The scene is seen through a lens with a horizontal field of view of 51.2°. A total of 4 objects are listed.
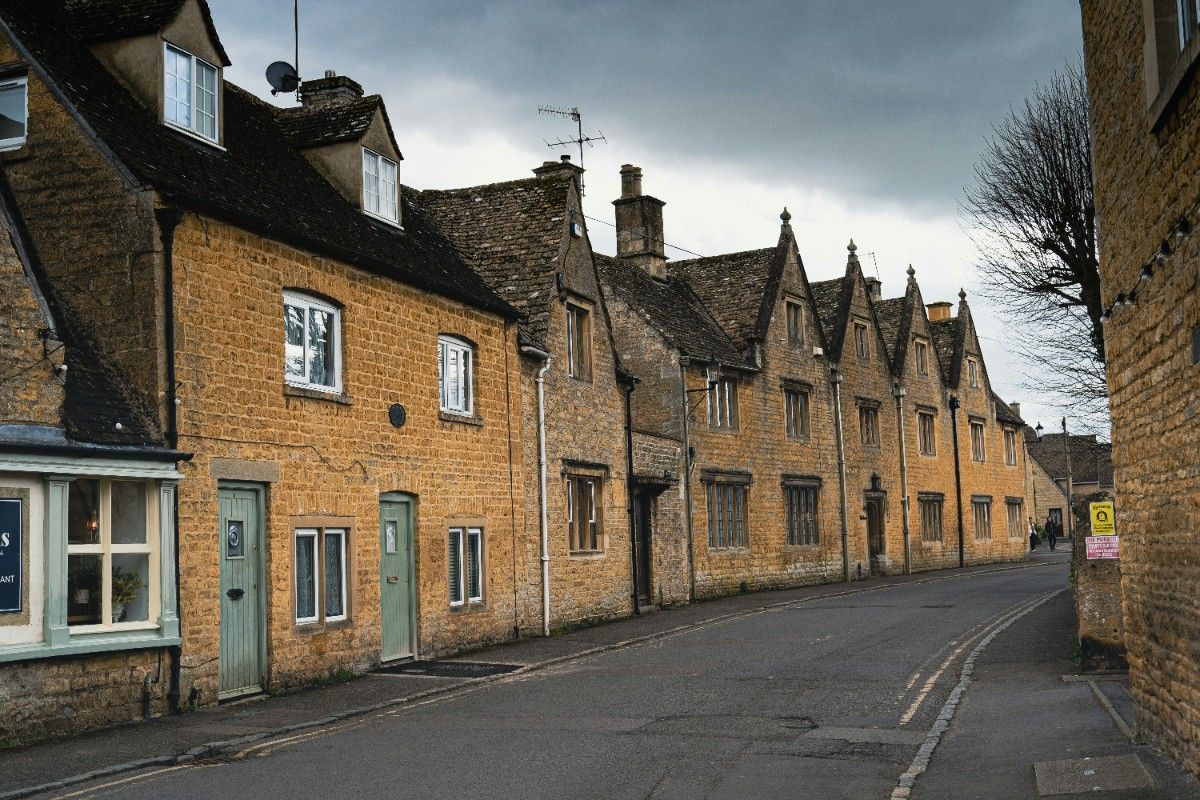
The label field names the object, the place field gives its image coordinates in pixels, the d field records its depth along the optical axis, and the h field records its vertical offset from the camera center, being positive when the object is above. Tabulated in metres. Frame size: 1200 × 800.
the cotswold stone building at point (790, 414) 31.67 +3.16
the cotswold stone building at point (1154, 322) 8.52 +1.41
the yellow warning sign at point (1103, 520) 14.27 -0.11
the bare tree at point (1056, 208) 24.11 +6.05
